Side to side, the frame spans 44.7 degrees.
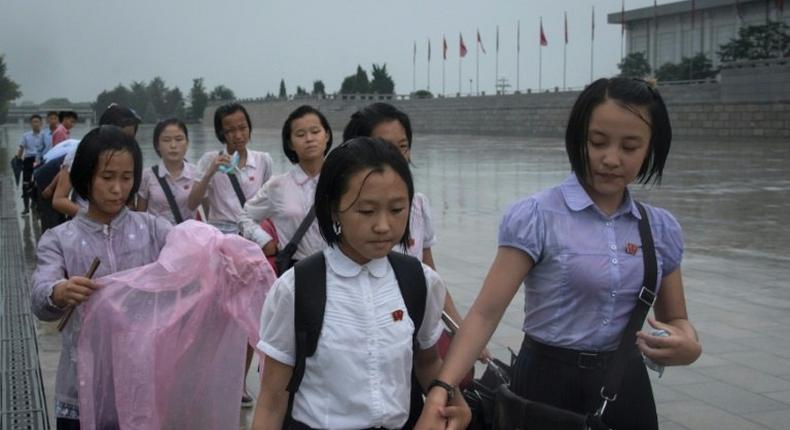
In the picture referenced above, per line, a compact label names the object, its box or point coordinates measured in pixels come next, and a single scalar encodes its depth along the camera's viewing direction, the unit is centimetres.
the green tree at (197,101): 10088
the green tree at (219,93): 10140
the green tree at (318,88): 8156
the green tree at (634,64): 5366
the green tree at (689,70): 4961
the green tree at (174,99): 5869
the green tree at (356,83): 7743
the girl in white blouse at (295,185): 398
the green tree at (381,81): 7781
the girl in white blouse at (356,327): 204
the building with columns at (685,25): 5378
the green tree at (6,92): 7043
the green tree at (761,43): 4350
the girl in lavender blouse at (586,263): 213
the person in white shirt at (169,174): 521
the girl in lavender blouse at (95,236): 293
